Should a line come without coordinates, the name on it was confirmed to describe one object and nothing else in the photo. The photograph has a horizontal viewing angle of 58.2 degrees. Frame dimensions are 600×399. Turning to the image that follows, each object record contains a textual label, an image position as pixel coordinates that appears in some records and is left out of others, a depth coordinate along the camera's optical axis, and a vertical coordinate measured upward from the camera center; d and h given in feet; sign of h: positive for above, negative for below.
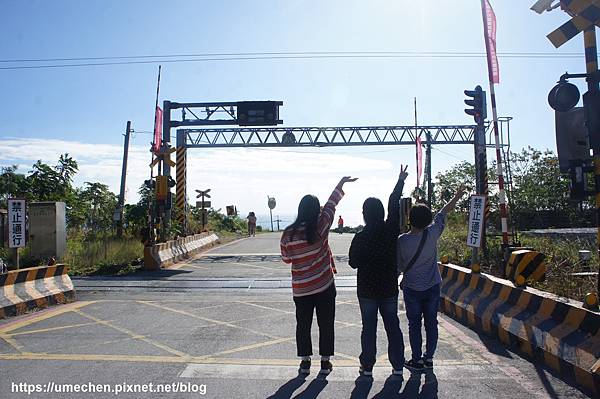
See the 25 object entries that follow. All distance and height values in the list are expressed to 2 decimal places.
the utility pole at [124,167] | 110.11 +14.42
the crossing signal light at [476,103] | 37.01 +8.27
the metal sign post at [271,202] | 162.50 +8.60
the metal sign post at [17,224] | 31.76 +0.96
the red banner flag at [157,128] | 60.64 +12.35
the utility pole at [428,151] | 103.25 +14.64
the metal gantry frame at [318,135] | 105.40 +18.62
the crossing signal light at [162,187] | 55.98 +4.97
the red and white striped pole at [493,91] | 30.35 +7.76
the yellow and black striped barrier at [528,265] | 24.88 -2.02
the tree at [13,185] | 80.44 +8.31
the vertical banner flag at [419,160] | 62.46 +9.19
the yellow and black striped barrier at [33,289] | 27.91 -2.81
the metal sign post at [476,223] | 28.53 +0.04
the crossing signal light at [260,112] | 82.38 +18.23
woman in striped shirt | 17.58 -1.41
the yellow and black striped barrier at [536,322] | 16.53 -3.75
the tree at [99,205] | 95.96 +6.54
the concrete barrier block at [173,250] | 49.55 -1.72
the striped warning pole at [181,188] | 72.28 +6.51
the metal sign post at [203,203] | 88.22 +5.06
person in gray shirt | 17.54 -1.76
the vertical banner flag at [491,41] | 33.04 +11.66
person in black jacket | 16.98 -1.61
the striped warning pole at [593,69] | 19.60 +5.58
